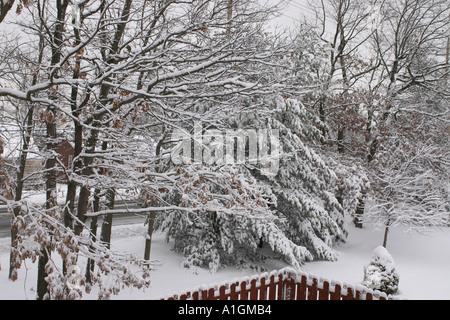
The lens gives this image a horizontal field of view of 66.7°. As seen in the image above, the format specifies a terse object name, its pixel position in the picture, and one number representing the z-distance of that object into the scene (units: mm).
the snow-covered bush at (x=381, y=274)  8688
